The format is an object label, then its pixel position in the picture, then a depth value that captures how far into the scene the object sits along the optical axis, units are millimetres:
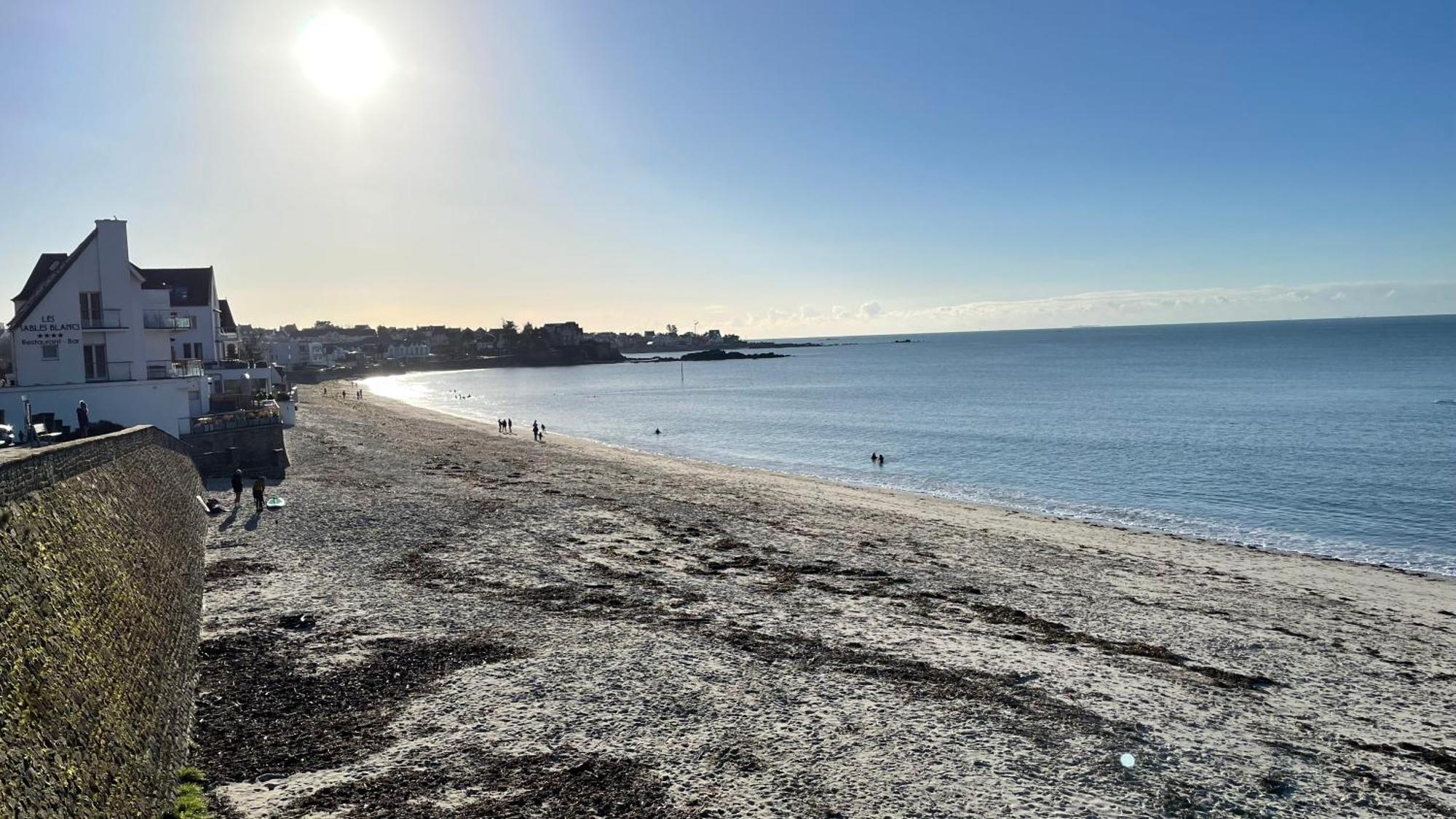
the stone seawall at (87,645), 7113
